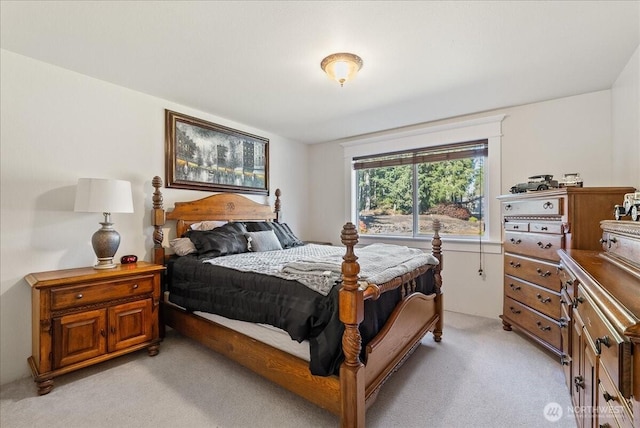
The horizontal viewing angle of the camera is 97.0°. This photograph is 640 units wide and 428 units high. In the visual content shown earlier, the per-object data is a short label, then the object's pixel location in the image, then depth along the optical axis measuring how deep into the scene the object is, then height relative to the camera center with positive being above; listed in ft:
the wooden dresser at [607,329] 2.49 -1.29
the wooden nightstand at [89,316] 6.32 -2.55
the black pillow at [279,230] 11.33 -0.69
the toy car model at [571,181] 7.63 +0.90
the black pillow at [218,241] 9.05 -0.91
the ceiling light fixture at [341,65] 6.86 +3.68
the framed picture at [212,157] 10.06 +2.26
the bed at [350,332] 4.76 -2.75
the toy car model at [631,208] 4.59 +0.10
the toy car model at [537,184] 8.11 +0.85
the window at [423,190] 11.43 +1.05
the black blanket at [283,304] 4.97 -1.95
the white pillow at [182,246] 9.24 -1.08
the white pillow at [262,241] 10.11 -1.01
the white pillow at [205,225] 10.13 -0.43
